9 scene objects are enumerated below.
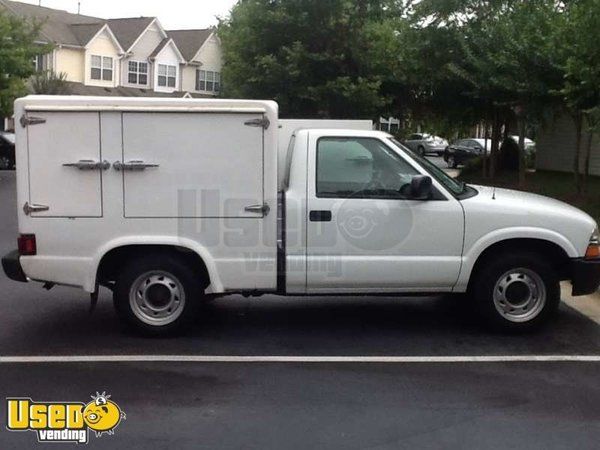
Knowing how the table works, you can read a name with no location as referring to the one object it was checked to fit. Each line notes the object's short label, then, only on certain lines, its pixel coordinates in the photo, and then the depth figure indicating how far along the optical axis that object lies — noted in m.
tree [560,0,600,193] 12.41
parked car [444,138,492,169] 35.75
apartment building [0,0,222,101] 46.69
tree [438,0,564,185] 16.05
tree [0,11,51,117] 24.39
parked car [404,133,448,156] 46.12
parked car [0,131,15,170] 29.05
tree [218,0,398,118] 20.61
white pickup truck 6.57
